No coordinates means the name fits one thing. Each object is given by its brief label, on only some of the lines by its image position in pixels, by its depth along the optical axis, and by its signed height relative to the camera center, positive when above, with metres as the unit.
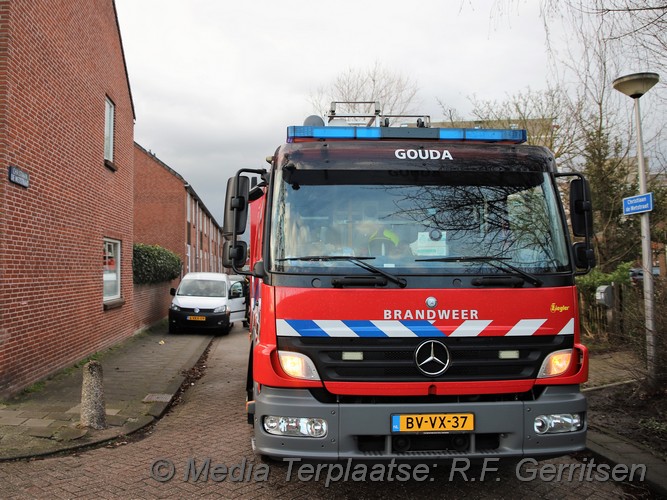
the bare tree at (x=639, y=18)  4.34 +2.17
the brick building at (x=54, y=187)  6.72 +1.45
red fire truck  3.40 -0.27
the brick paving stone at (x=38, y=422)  5.66 -1.59
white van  15.34 -0.92
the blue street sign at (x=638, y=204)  6.04 +0.76
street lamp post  5.63 +0.45
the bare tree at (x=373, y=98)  22.66 +7.51
